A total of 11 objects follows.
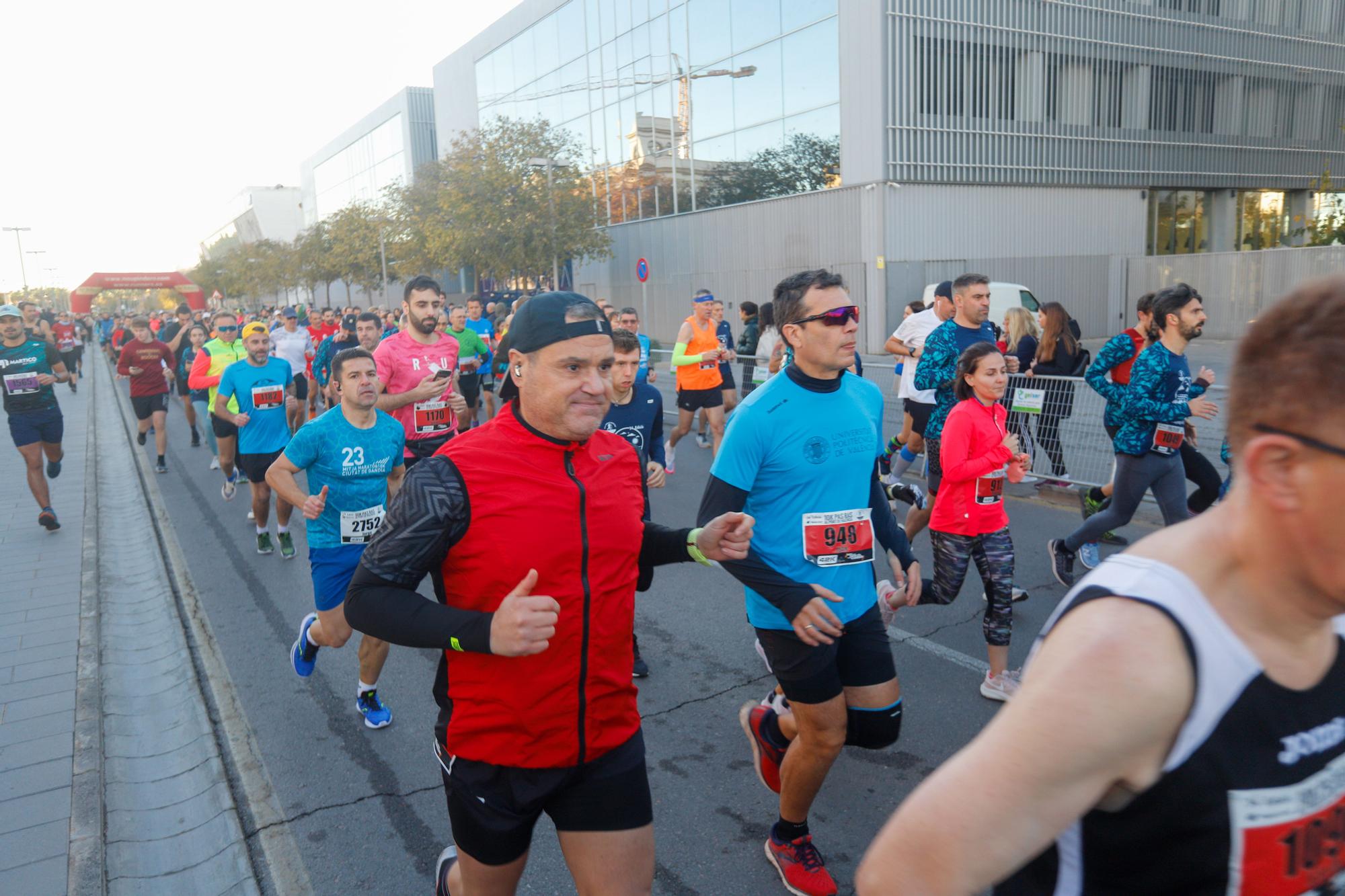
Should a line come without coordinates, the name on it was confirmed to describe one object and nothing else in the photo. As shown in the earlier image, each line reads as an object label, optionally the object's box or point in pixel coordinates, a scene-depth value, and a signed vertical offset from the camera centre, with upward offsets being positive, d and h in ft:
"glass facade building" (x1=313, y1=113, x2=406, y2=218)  200.13 +31.59
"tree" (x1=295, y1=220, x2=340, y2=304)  181.37 +9.79
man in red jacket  7.35 -2.34
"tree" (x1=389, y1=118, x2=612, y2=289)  106.01 +9.77
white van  64.03 -1.69
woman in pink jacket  15.43 -3.73
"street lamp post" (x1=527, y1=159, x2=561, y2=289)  100.22 +11.08
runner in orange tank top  35.04 -3.35
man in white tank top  3.63 -1.70
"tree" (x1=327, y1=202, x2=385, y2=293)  148.77 +10.01
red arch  240.94 +7.74
